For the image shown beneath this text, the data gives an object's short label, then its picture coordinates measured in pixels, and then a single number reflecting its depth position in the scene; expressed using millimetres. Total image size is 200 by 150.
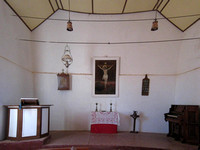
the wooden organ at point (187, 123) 3473
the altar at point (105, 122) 4312
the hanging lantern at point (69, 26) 3361
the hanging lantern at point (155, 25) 3289
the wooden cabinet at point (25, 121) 3100
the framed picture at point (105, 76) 4766
